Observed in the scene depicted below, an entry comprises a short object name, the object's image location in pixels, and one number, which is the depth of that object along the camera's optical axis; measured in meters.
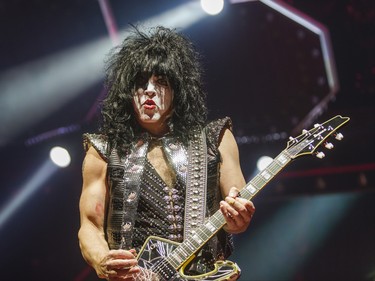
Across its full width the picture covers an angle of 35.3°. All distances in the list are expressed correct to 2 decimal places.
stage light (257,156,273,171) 5.80
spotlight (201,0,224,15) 5.65
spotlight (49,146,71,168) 5.83
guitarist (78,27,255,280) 2.54
